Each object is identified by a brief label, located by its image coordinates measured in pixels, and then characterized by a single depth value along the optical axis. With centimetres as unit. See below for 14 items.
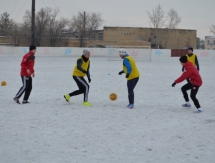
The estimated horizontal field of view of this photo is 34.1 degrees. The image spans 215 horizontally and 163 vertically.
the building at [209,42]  10719
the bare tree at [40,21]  6356
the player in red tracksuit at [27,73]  940
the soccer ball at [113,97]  1026
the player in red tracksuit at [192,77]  870
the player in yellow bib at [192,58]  1131
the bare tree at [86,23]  7984
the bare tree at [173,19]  8271
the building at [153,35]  7656
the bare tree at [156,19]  8012
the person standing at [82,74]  931
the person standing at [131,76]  910
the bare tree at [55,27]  6659
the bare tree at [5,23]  7615
